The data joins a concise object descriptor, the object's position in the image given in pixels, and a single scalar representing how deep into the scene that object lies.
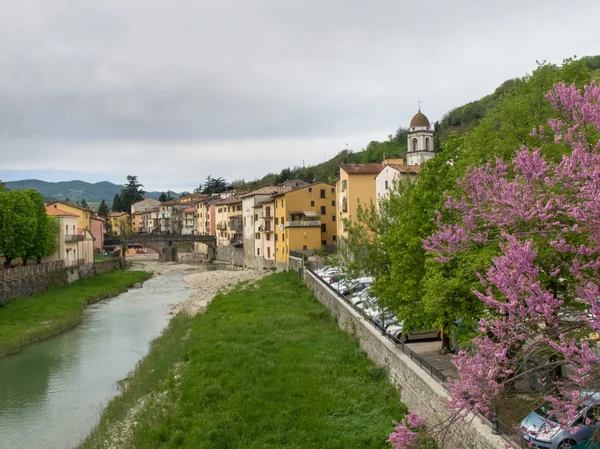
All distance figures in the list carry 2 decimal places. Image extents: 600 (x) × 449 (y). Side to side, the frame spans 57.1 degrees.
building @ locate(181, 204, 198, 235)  132.35
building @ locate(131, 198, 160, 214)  170.74
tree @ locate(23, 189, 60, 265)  47.80
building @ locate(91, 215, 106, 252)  78.19
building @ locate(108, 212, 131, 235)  148.38
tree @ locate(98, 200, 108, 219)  157.12
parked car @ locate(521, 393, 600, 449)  10.30
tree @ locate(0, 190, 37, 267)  43.00
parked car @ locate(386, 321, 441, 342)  21.08
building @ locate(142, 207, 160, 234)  148.88
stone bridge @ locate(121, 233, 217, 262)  90.25
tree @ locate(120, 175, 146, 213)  176.24
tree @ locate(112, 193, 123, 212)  177.38
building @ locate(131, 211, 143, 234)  160.50
